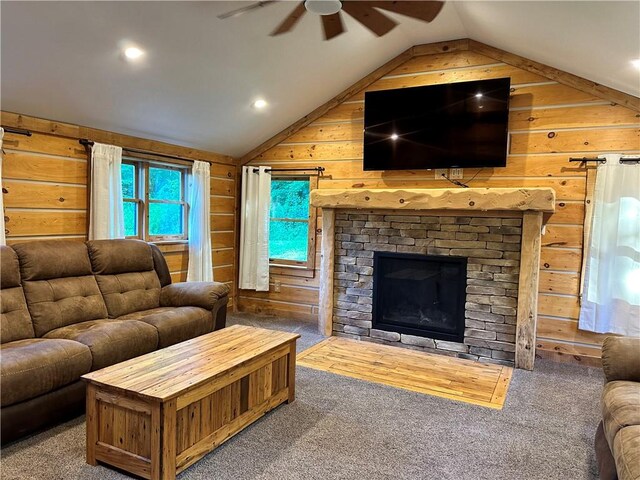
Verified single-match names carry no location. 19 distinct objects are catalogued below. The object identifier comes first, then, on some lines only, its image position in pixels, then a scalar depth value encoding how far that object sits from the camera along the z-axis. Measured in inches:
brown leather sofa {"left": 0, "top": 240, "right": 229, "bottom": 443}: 96.3
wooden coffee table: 80.9
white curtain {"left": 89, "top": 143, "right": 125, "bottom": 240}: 153.4
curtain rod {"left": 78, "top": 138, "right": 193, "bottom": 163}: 152.5
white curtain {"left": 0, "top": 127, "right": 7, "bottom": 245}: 126.8
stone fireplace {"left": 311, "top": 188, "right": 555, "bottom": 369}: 151.7
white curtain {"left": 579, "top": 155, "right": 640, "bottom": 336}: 145.3
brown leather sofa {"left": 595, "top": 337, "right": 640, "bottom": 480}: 66.4
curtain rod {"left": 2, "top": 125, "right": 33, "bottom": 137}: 132.0
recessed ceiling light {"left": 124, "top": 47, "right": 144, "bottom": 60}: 125.9
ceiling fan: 94.4
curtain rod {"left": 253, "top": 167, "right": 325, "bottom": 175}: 201.3
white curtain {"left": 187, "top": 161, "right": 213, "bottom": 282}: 195.9
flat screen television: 159.5
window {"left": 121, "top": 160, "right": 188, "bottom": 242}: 177.5
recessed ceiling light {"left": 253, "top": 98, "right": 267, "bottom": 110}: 177.8
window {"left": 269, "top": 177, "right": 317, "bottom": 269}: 208.4
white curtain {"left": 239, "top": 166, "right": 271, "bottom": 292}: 211.5
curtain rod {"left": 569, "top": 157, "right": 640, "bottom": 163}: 145.0
